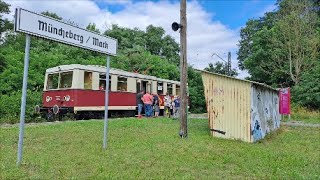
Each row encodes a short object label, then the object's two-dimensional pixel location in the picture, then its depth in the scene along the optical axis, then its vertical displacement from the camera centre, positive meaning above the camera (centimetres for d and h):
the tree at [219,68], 2965 +473
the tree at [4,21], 1973 +724
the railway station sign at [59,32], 386 +133
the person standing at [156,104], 1386 -1
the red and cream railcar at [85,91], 1167 +62
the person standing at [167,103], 1428 +3
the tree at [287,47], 1922 +505
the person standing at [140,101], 1317 +15
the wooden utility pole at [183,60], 741 +139
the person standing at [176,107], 1336 -16
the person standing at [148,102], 1299 +10
